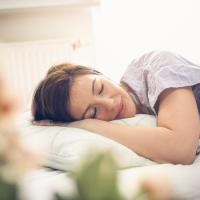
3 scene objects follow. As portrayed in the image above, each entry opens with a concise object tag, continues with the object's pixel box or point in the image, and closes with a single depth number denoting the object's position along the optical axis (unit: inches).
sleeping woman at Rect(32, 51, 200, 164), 37.9
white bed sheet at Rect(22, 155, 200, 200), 29.8
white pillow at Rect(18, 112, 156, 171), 35.7
